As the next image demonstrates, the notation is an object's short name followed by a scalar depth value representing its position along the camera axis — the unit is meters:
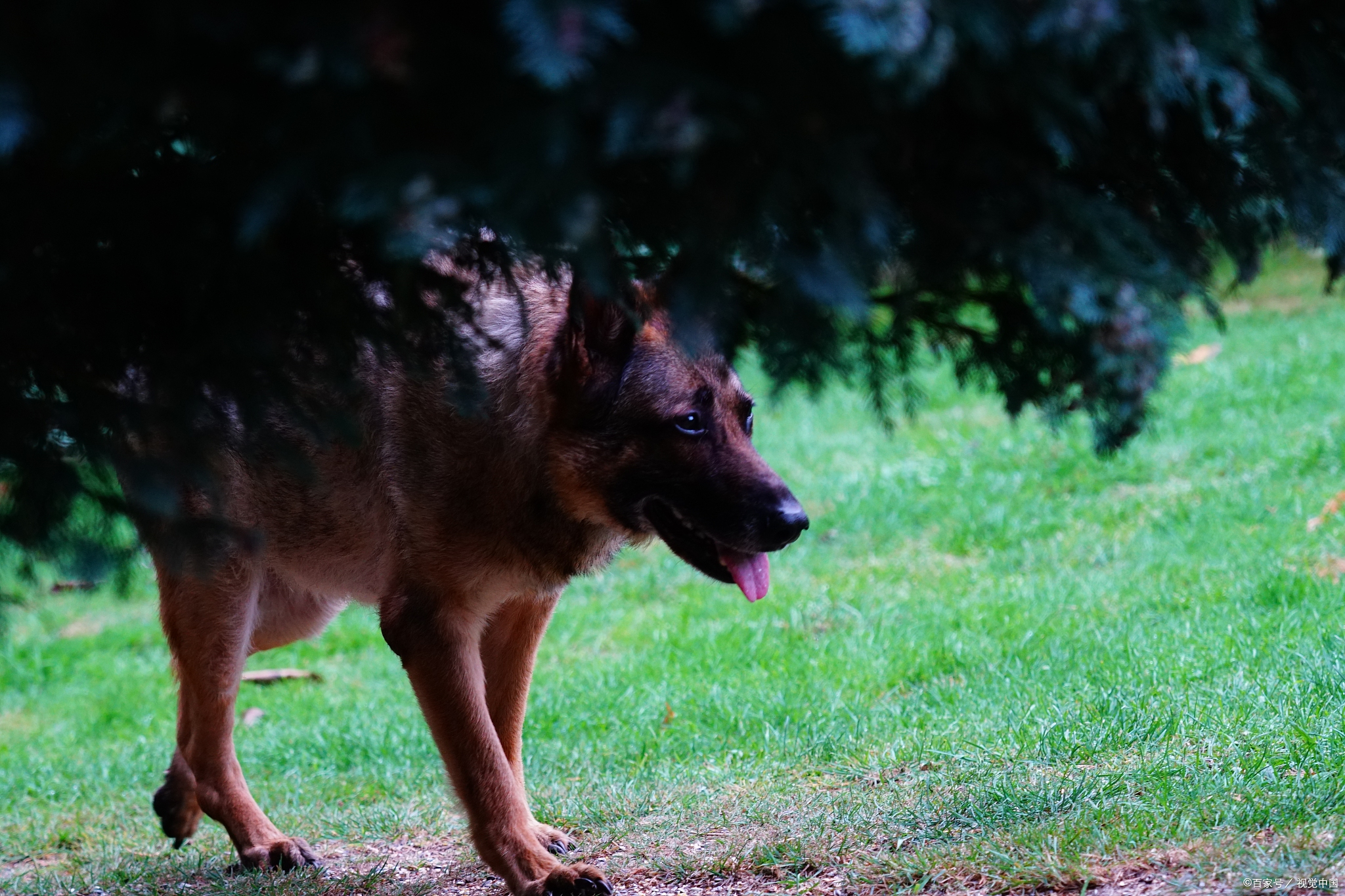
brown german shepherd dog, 8.20
